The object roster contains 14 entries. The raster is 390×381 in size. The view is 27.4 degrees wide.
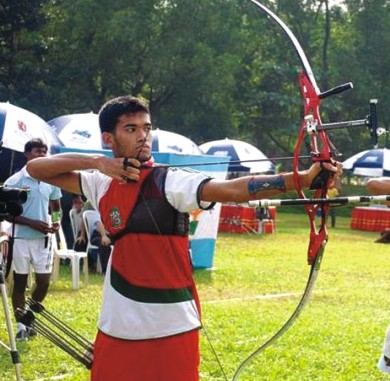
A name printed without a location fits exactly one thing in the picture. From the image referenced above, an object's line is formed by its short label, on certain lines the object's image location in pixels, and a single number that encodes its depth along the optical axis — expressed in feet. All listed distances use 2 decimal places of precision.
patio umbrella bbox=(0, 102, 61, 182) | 33.01
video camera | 11.87
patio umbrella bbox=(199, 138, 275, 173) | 62.13
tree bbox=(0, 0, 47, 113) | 81.82
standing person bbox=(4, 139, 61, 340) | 21.25
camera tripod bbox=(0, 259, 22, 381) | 11.76
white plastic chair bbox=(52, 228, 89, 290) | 31.68
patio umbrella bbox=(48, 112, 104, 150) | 42.45
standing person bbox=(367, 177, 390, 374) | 11.30
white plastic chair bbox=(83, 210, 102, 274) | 35.70
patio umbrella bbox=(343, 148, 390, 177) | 64.85
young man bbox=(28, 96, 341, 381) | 9.39
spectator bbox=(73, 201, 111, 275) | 33.82
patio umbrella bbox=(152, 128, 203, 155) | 47.11
